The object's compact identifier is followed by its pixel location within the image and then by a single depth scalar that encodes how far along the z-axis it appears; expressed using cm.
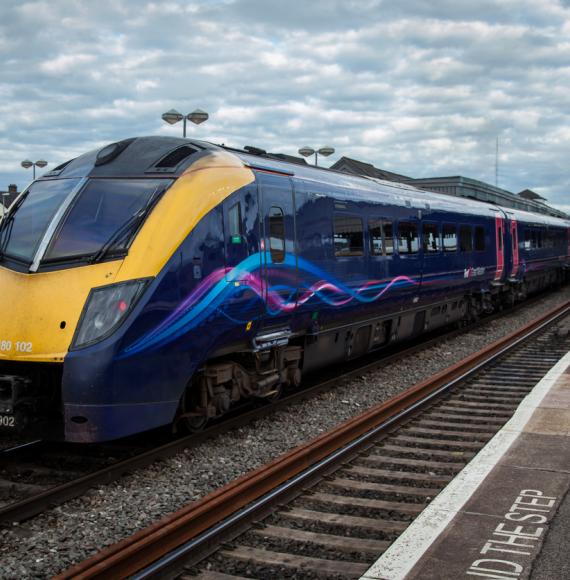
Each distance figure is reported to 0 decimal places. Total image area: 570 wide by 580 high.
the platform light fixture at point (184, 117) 1817
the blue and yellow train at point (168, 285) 598
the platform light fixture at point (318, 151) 2505
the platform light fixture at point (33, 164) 3101
